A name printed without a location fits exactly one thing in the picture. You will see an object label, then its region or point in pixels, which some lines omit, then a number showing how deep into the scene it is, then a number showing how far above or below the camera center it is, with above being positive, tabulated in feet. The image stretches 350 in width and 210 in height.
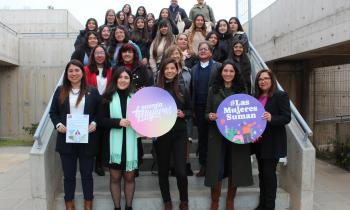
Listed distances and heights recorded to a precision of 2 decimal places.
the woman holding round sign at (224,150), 13.96 -1.95
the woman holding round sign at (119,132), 13.84 -1.30
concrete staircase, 15.40 -4.00
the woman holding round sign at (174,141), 13.92 -1.61
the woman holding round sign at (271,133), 13.96 -1.36
